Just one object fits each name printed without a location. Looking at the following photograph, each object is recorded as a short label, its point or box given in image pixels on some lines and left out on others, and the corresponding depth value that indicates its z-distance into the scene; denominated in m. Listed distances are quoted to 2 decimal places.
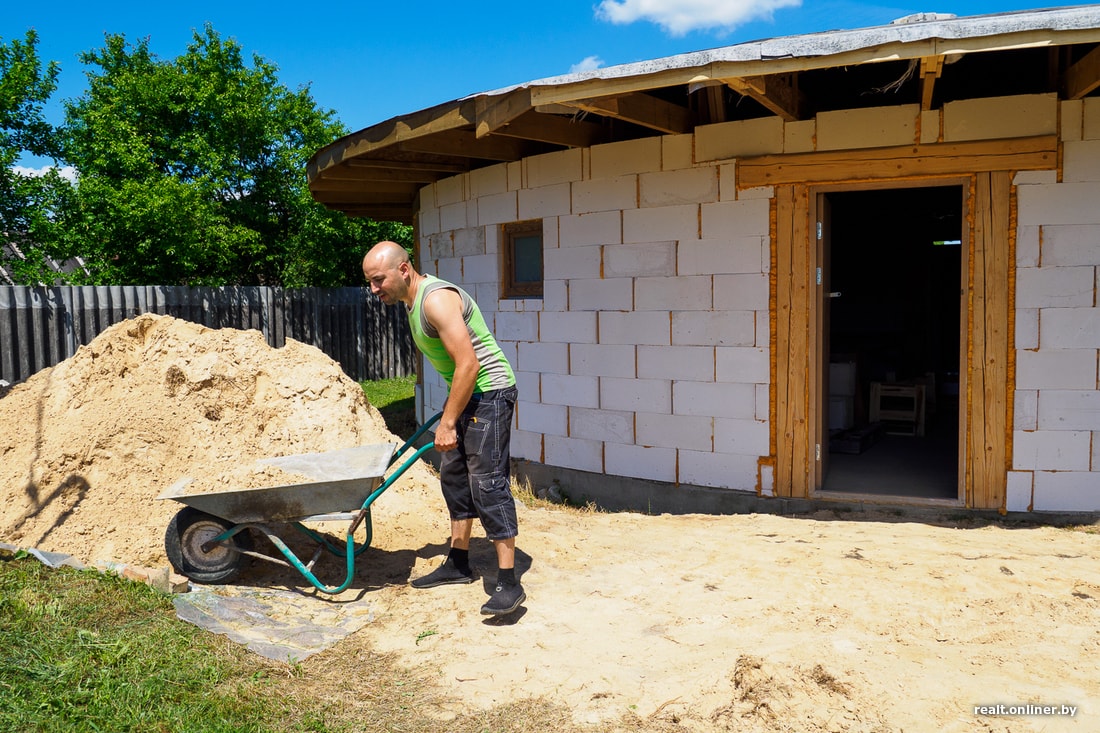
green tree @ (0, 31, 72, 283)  13.12
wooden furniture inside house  9.42
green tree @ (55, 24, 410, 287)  15.46
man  4.03
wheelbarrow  4.31
